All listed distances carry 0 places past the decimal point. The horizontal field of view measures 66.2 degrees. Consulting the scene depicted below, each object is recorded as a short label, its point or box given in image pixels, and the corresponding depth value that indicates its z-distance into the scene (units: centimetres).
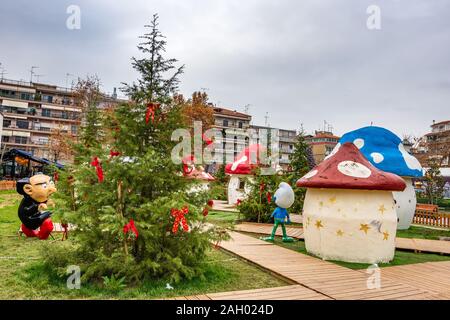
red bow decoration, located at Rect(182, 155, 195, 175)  602
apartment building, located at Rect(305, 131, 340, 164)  7644
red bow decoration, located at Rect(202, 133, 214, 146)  622
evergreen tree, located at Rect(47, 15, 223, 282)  558
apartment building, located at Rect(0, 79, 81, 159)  6769
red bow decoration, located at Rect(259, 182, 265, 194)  1510
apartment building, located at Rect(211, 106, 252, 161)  6244
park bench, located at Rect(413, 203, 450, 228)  1719
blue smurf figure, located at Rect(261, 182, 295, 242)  979
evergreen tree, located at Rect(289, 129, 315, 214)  1870
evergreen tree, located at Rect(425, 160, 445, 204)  2817
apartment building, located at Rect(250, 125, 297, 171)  8215
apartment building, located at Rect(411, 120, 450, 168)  3362
